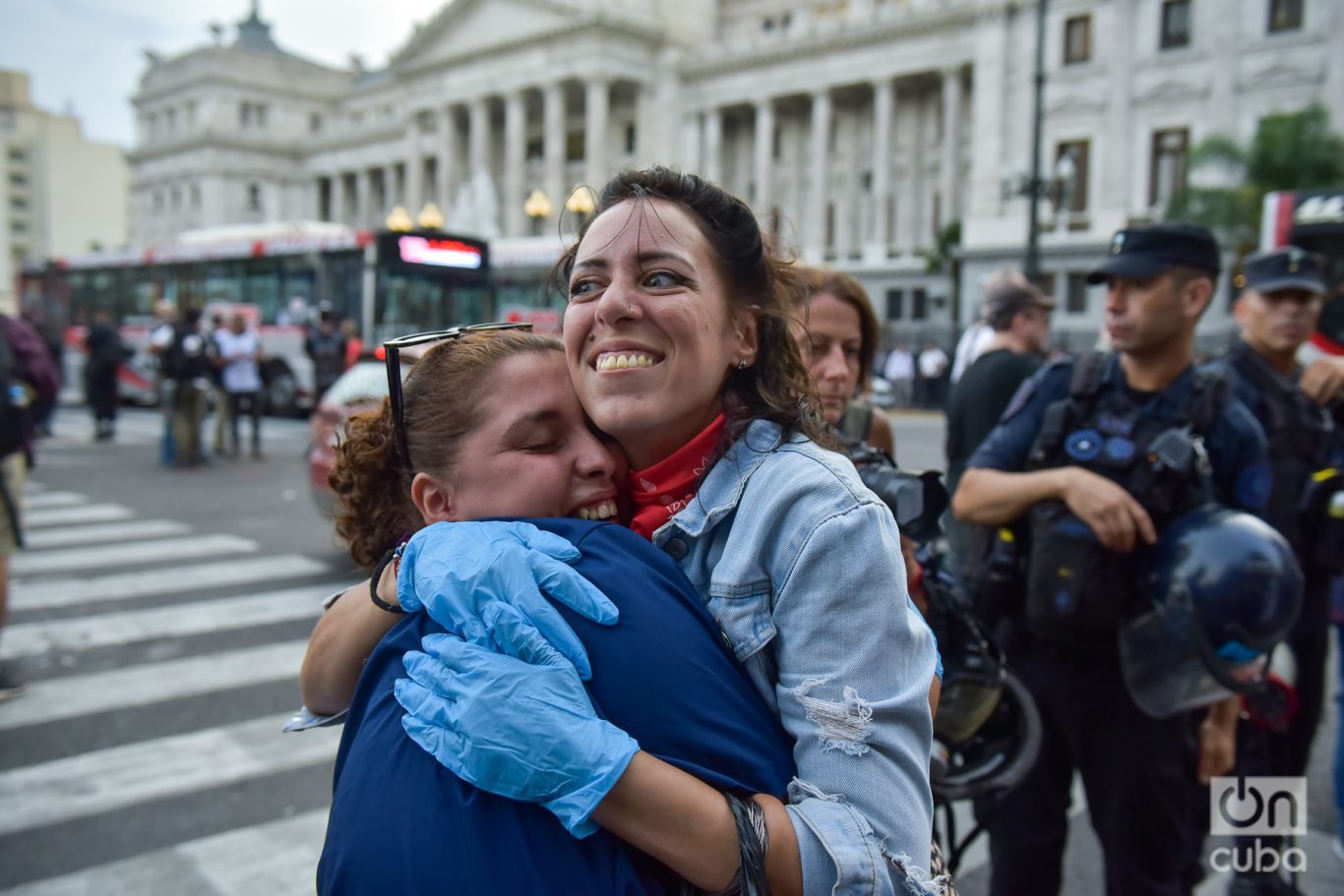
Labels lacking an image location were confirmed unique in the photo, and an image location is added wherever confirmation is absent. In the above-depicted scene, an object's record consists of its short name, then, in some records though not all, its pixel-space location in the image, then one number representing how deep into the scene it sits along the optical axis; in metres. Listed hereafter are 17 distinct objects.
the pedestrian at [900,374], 28.42
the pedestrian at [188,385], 13.02
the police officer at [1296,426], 3.86
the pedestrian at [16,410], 5.14
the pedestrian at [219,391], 14.12
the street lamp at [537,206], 16.78
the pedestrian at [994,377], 4.58
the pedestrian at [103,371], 15.93
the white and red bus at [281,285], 17.53
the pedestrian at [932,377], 28.67
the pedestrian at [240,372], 14.26
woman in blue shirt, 1.23
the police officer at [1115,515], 2.65
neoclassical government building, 35.78
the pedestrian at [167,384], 13.06
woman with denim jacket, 1.23
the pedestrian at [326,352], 14.91
